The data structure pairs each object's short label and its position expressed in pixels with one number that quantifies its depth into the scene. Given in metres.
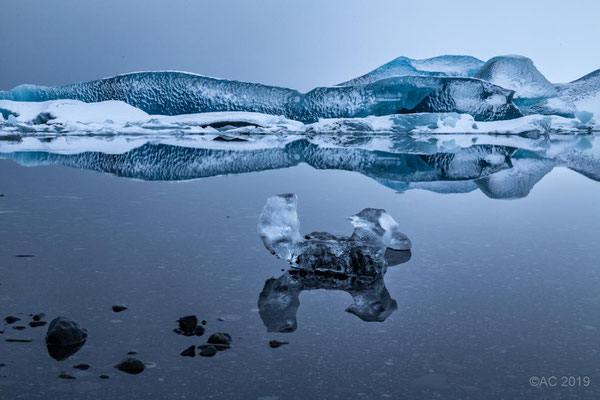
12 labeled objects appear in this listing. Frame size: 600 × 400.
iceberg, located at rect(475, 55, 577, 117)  32.53
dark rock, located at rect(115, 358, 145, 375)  1.50
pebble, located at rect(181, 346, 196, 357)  1.60
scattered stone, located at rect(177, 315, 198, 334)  1.79
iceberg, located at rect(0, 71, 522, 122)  27.66
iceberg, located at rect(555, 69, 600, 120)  37.94
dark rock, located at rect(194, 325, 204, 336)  1.76
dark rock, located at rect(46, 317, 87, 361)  1.63
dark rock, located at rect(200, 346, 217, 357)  1.61
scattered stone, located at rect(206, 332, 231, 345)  1.68
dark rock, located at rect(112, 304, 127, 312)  1.96
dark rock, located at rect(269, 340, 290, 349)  1.67
